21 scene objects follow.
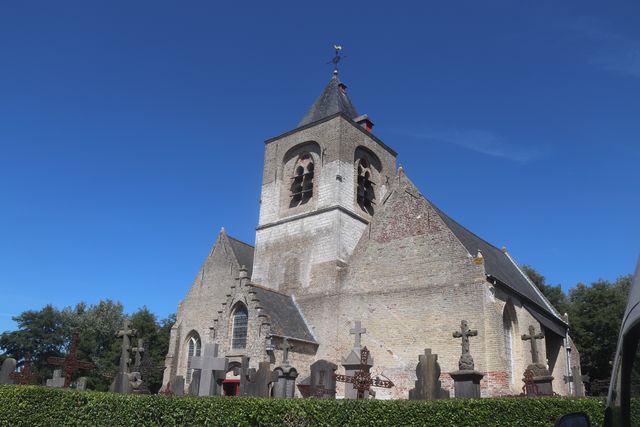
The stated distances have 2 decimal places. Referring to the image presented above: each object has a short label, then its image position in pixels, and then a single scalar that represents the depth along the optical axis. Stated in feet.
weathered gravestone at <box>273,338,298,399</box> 44.25
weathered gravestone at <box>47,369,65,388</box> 56.94
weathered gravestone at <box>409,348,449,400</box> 38.47
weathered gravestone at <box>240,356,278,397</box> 41.22
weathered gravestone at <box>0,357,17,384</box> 46.98
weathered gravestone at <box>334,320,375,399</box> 48.05
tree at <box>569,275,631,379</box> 104.67
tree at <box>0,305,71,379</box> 134.10
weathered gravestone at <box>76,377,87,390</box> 61.48
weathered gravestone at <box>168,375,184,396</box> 45.24
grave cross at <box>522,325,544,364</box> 53.98
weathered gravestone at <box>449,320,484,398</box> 37.05
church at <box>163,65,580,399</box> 62.69
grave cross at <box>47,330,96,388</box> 52.31
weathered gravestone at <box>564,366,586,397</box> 64.23
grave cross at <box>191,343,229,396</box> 41.29
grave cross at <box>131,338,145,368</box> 58.90
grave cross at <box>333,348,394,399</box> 47.24
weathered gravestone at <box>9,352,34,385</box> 54.60
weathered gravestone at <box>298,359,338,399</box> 48.73
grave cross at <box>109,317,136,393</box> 43.21
